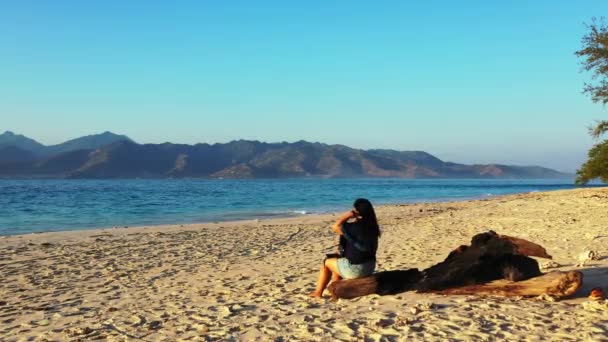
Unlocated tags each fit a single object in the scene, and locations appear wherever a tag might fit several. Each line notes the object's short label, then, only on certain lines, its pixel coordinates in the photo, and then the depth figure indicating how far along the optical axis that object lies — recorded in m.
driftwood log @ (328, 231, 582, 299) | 6.77
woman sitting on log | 6.84
